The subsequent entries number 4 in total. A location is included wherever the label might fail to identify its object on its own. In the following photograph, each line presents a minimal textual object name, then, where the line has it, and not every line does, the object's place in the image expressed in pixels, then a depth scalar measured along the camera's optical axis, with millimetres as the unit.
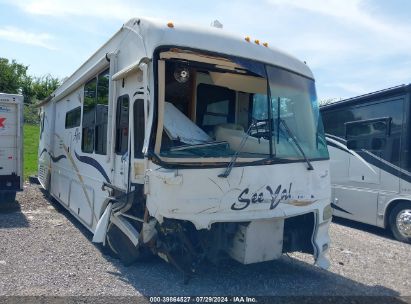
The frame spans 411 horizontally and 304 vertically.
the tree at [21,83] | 45719
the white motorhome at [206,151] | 4625
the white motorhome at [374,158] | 8500
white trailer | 10266
